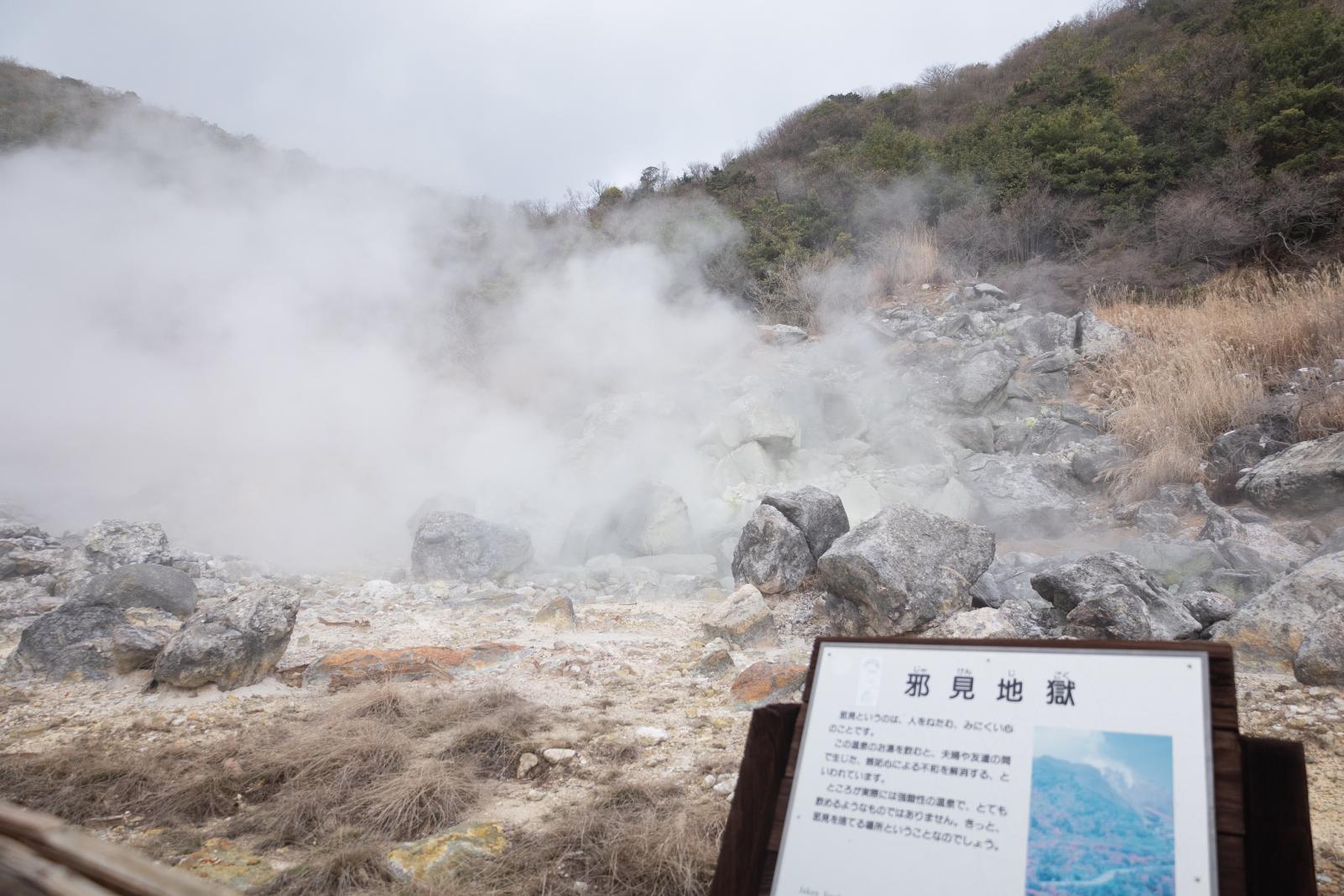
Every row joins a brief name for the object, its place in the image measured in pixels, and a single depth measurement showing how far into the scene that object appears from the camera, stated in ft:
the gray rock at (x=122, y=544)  15.87
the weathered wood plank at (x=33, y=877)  2.41
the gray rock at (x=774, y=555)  14.67
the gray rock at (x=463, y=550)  17.87
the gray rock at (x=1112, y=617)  9.71
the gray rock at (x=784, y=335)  34.60
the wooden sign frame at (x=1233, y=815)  3.24
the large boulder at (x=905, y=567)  11.57
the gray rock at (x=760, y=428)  24.35
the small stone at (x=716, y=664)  10.77
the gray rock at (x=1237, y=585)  11.73
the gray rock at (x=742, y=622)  12.44
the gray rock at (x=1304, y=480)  14.28
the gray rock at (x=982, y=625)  10.58
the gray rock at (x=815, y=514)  15.38
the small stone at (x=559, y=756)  7.80
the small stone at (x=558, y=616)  13.96
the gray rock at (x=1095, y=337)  26.25
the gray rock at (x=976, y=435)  24.38
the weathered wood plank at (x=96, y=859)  2.34
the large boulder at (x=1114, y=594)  9.89
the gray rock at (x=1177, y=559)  13.19
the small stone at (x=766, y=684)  9.37
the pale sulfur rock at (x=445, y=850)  5.68
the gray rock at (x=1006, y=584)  12.42
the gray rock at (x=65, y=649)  10.43
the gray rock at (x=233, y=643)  9.83
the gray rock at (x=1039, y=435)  22.85
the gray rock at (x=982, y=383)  25.62
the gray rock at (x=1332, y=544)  11.55
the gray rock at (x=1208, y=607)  10.70
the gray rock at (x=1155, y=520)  16.53
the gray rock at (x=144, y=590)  11.78
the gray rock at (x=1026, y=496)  19.20
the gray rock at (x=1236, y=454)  17.06
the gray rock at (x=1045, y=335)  28.26
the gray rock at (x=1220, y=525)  13.87
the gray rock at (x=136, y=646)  10.28
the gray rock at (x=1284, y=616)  9.05
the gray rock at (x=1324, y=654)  8.10
